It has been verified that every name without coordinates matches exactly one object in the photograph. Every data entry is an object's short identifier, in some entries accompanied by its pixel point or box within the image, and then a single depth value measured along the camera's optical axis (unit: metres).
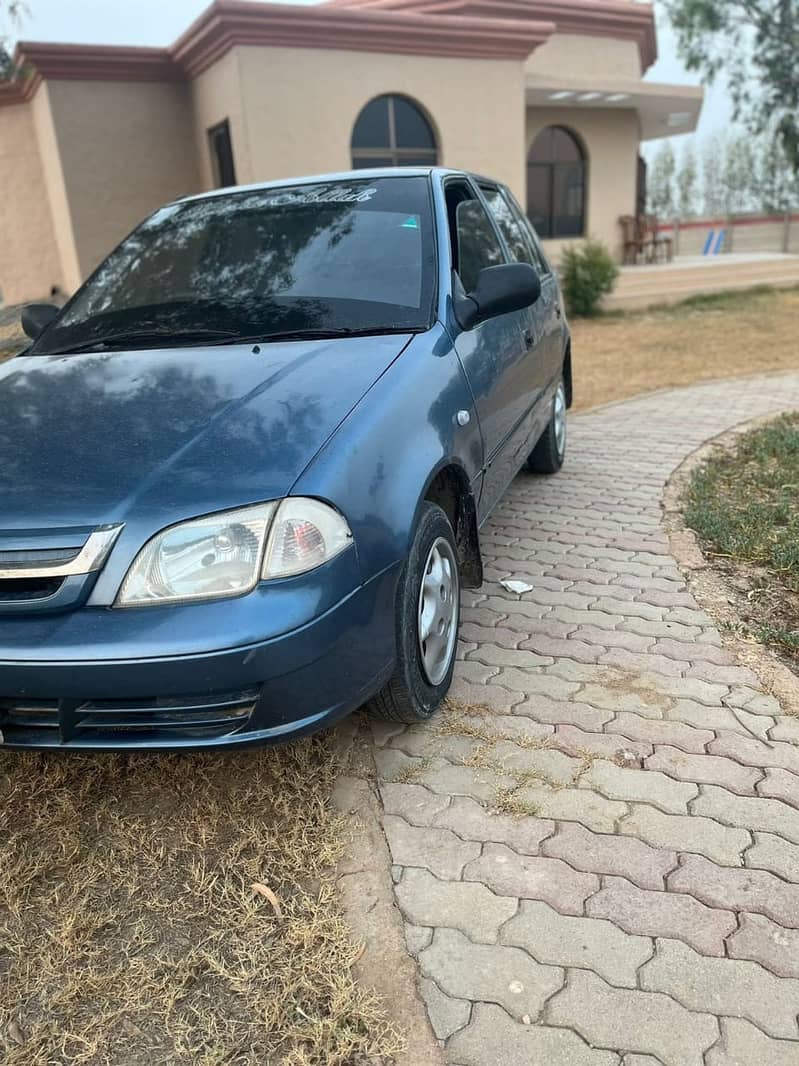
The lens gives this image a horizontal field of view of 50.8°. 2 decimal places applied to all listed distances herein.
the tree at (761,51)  23.92
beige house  11.73
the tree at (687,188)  66.88
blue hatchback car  2.08
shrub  14.92
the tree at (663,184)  64.06
